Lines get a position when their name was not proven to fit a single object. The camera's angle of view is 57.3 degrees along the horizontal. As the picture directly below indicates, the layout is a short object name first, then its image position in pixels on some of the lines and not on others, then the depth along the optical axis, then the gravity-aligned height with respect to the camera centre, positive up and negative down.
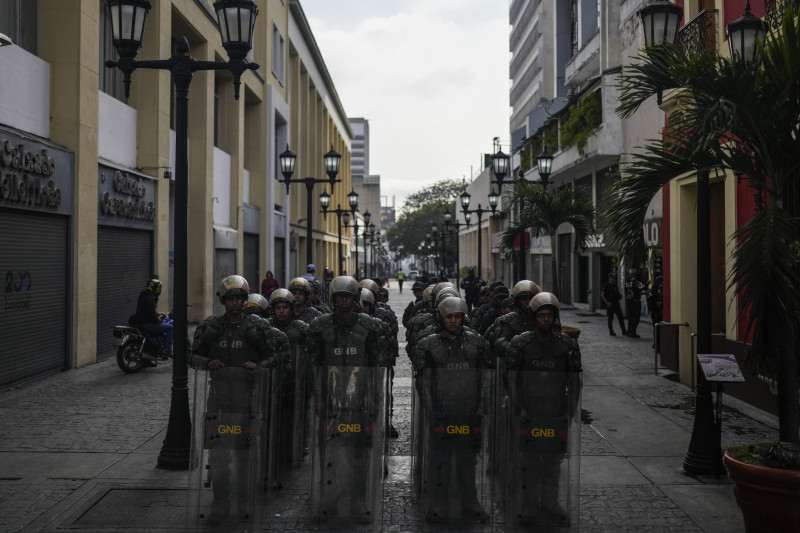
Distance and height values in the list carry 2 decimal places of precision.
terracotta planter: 5.17 -1.59
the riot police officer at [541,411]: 5.69 -1.07
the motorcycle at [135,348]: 13.52 -1.34
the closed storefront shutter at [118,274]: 15.44 +0.05
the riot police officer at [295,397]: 7.27 -1.21
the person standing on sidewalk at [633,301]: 19.65 -0.65
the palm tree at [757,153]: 5.47 +1.09
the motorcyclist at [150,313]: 13.70 -0.69
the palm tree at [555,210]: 16.91 +1.57
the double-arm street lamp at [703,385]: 7.32 -1.10
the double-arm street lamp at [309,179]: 18.56 +2.94
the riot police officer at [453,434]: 5.70 -1.22
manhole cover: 5.88 -1.97
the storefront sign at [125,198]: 15.30 +1.76
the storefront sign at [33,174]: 11.38 +1.71
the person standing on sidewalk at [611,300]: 20.99 -0.66
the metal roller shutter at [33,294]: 11.66 -0.31
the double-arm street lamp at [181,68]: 7.76 +2.32
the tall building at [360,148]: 190.00 +34.26
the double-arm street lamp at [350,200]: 29.76 +3.31
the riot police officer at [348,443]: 5.78 -1.32
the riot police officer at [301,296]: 8.97 -0.24
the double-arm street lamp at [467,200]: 27.23 +3.04
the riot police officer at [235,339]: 6.44 -0.56
